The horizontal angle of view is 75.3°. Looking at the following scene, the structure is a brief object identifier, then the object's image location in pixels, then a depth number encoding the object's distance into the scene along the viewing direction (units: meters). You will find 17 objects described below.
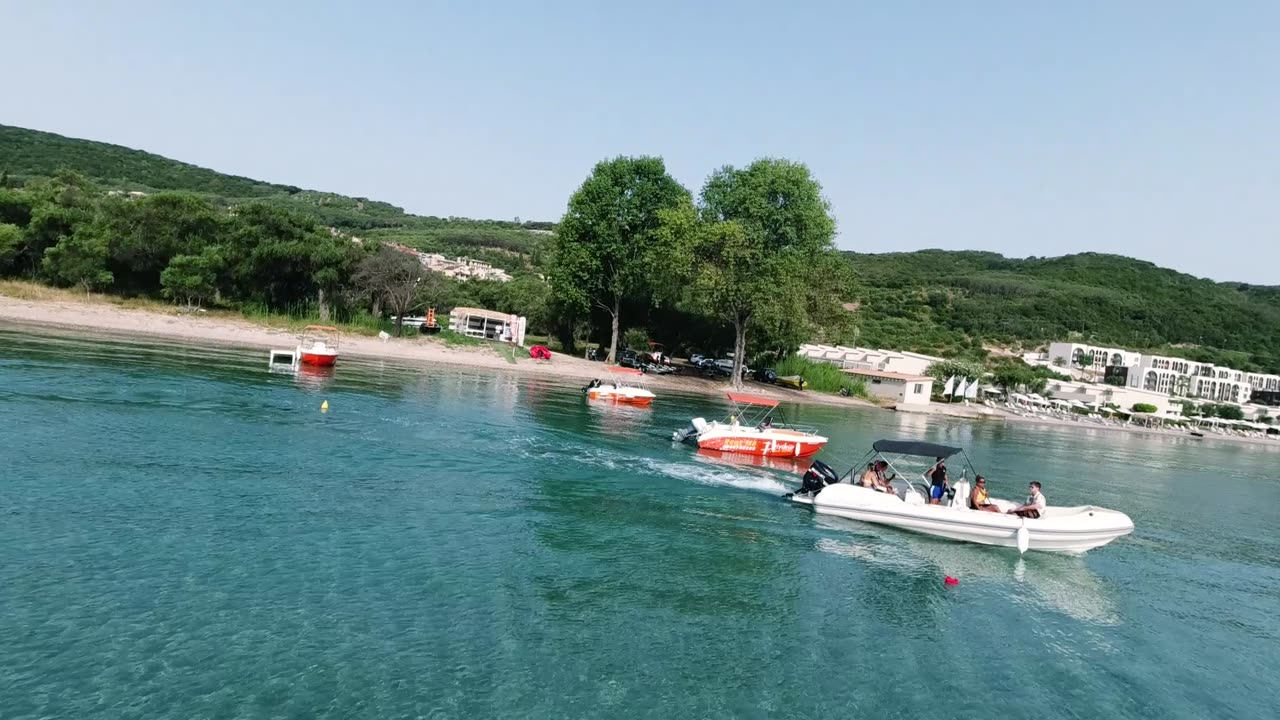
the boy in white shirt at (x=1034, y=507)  21.94
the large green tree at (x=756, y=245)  64.94
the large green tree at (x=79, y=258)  59.84
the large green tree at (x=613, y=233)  70.88
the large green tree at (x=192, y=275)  61.47
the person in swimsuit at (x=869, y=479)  23.86
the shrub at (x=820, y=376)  79.19
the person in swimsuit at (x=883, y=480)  23.83
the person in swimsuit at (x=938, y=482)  23.53
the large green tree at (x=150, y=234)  61.95
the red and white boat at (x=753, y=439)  33.56
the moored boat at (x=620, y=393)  48.12
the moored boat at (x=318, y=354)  48.03
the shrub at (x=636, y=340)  82.12
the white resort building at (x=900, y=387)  80.88
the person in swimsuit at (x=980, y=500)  22.66
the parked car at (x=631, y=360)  73.31
